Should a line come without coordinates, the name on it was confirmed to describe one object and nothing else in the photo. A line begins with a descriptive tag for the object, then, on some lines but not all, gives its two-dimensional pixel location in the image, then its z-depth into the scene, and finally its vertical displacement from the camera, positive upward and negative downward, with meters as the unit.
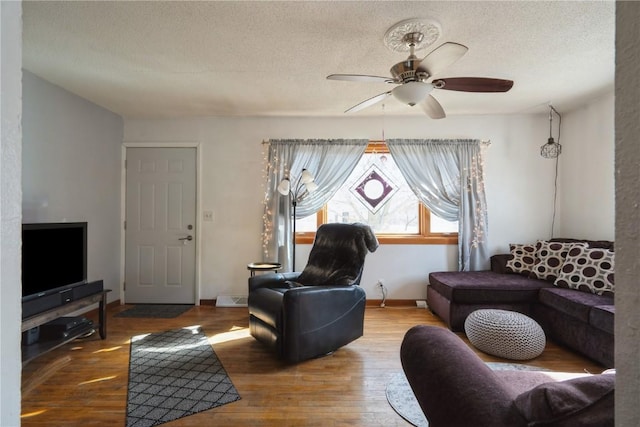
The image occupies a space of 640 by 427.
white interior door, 3.96 -0.29
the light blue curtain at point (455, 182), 3.82 +0.39
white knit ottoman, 2.41 -0.92
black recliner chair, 2.33 -0.68
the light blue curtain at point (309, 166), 3.91 +0.58
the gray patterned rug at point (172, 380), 1.83 -1.13
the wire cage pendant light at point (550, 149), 3.52 +0.73
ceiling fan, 1.74 +0.86
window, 4.02 +0.14
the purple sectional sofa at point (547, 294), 2.37 -0.69
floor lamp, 3.48 +0.27
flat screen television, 2.31 -0.36
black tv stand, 2.17 -0.88
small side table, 3.32 -0.57
